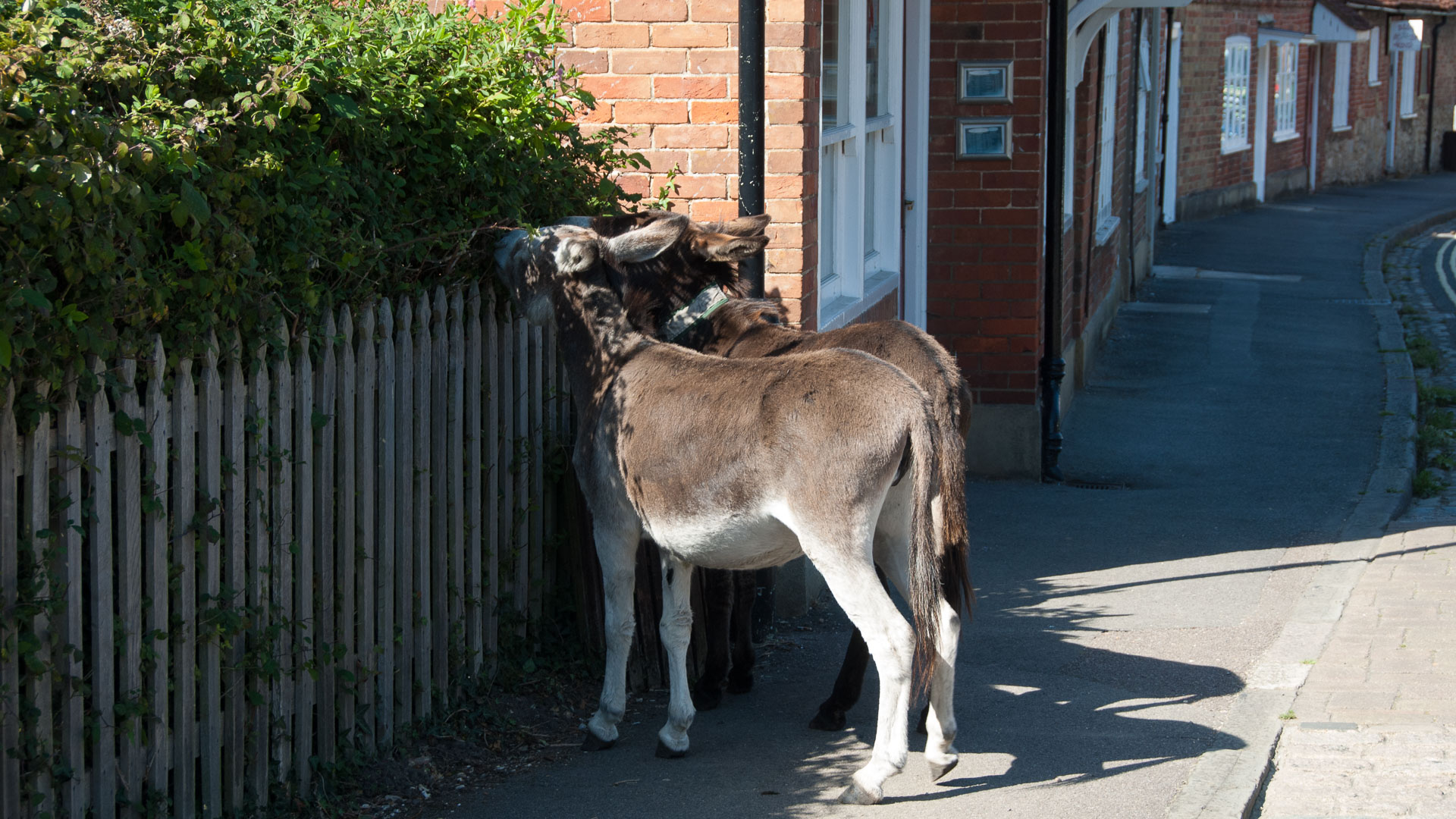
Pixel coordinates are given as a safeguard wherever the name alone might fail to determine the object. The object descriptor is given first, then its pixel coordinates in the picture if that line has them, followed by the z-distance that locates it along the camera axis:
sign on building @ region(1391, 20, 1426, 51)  37.09
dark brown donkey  4.91
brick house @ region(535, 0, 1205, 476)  6.06
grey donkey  4.13
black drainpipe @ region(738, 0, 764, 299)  5.82
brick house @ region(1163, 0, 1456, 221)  25.59
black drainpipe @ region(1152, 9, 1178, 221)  21.47
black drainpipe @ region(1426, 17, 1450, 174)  39.47
